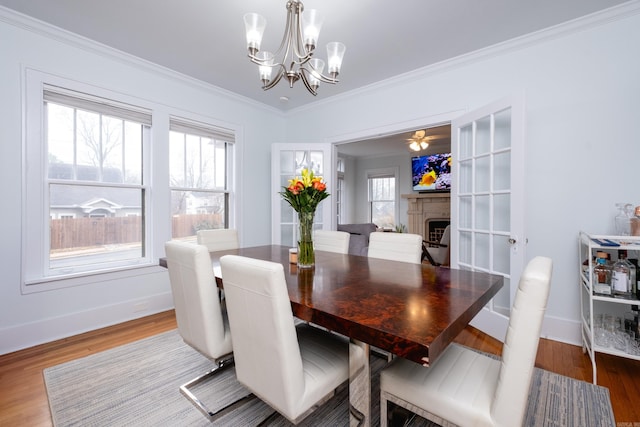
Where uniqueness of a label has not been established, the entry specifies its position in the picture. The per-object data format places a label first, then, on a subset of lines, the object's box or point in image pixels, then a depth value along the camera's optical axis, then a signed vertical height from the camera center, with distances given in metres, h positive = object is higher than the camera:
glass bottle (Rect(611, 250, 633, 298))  1.86 -0.42
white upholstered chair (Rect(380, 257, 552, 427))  0.90 -0.65
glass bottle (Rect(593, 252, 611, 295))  1.92 -0.45
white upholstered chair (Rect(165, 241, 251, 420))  1.44 -0.48
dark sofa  3.78 -0.35
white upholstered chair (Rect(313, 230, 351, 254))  2.59 -0.27
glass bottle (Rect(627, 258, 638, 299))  1.87 -0.45
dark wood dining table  0.91 -0.38
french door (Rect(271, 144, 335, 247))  4.00 +0.57
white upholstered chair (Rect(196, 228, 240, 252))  2.63 -0.26
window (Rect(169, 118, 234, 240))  3.41 +0.44
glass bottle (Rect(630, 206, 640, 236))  1.91 -0.07
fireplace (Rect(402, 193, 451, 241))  6.32 -0.03
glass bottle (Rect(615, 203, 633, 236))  2.03 -0.05
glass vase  1.85 -0.19
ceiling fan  5.06 +1.39
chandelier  1.62 +1.02
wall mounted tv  6.28 +0.90
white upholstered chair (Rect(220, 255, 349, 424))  1.04 -0.53
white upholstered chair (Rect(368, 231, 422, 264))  2.11 -0.27
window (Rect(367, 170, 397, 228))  7.25 +0.37
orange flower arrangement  1.78 +0.12
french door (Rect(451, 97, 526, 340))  2.26 +0.12
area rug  1.55 -1.13
